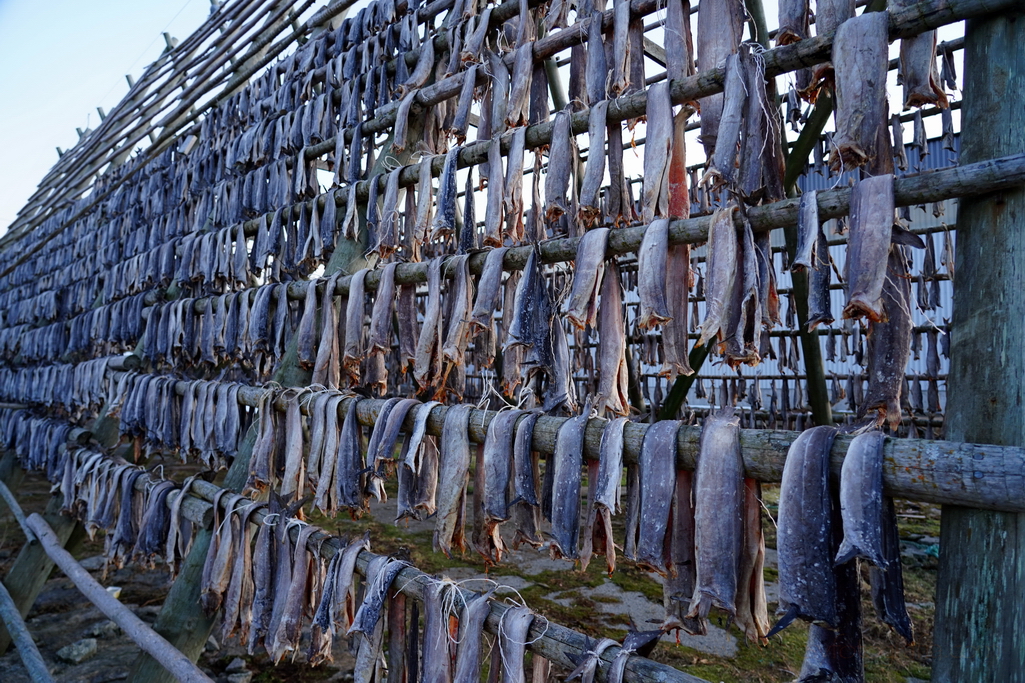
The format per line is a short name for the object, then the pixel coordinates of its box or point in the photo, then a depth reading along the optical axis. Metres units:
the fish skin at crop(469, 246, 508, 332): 2.06
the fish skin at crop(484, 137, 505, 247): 2.26
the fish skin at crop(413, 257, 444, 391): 2.27
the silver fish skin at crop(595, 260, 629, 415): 1.87
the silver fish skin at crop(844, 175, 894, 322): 1.34
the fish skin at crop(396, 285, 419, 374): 2.51
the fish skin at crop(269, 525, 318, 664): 2.43
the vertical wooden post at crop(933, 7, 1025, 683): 1.25
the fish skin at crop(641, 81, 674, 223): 1.84
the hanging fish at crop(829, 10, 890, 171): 1.45
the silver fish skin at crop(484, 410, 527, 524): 1.94
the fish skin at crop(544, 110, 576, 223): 2.09
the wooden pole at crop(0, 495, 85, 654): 4.78
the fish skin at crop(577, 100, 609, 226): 1.99
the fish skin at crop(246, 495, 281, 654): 2.61
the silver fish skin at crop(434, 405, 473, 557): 2.07
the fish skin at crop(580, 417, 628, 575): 1.66
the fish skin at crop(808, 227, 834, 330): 1.46
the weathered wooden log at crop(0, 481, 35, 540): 4.83
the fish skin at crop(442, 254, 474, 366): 2.18
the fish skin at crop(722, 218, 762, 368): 1.56
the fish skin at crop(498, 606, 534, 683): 1.80
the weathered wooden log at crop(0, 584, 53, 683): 3.09
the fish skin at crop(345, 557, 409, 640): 2.11
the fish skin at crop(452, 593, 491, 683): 1.88
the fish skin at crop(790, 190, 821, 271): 1.42
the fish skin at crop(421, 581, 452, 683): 1.95
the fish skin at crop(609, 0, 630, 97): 2.06
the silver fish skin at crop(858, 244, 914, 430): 1.40
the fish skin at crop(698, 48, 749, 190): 1.66
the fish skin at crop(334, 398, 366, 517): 2.41
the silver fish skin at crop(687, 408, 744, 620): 1.46
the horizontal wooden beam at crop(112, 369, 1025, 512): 1.19
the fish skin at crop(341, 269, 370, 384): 2.60
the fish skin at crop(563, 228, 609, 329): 1.83
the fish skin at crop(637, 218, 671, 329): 1.71
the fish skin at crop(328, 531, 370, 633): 2.28
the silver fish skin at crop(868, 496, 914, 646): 1.26
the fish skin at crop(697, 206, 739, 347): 1.57
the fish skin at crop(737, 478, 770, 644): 1.53
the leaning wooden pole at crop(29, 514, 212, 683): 2.55
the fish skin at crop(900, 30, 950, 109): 1.48
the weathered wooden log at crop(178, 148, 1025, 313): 1.29
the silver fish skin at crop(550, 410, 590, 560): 1.76
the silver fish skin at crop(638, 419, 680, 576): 1.56
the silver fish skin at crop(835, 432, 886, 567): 1.23
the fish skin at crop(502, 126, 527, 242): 2.21
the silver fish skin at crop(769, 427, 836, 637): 1.30
